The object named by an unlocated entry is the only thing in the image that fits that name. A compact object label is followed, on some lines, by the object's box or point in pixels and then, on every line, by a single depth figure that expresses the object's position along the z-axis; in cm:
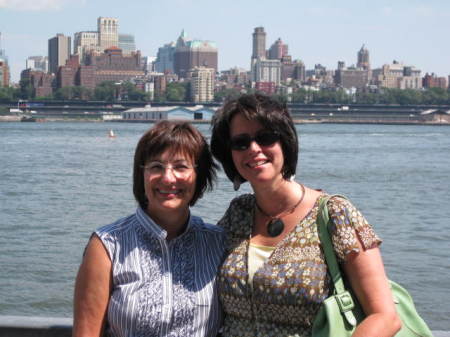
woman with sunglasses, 198
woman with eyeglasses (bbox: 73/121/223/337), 205
